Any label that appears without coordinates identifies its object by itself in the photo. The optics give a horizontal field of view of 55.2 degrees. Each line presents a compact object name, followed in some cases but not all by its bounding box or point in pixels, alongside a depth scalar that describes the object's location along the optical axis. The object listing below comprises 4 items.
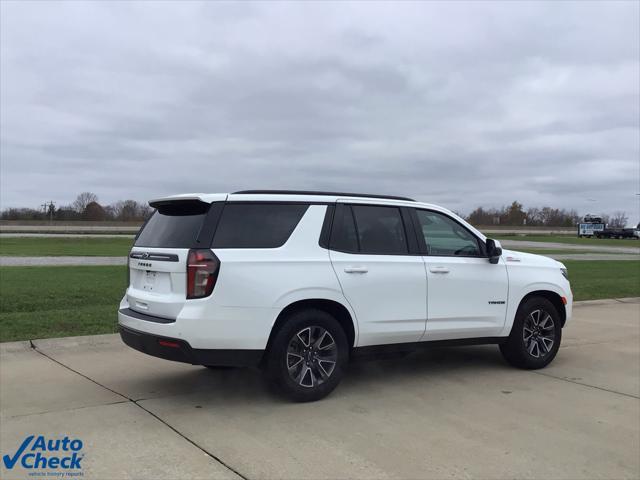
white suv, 5.06
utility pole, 94.70
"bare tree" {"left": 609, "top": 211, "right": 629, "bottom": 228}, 136.00
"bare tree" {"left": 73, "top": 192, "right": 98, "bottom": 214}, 101.22
